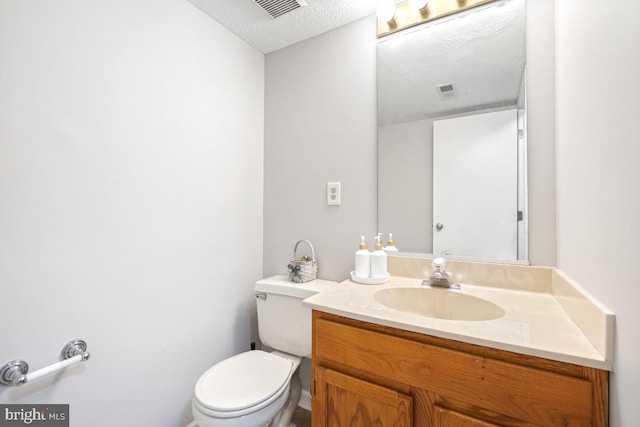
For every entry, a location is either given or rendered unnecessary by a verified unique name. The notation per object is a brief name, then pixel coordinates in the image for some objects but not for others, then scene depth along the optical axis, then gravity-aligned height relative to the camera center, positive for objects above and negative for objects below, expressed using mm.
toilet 1012 -755
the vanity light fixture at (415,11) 1227 +990
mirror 1131 +562
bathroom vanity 626 -426
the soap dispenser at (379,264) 1268 -256
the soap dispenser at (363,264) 1289 -259
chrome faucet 1147 -293
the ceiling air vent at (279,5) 1319 +1070
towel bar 805 -509
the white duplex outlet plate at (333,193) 1533 +111
